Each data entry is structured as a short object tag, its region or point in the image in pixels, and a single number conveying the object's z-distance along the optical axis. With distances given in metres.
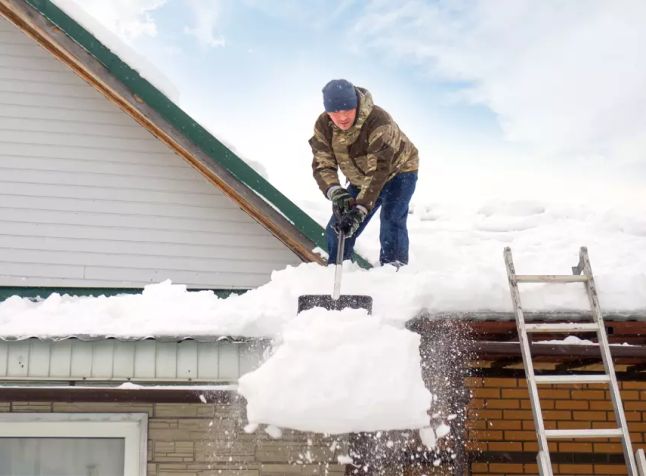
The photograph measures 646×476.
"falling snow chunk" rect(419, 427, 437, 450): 4.27
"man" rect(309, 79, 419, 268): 4.76
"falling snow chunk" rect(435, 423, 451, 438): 4.24
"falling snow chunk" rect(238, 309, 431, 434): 3.75
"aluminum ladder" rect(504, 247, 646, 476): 3.72
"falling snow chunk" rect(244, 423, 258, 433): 3.97
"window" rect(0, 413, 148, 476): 5.12
